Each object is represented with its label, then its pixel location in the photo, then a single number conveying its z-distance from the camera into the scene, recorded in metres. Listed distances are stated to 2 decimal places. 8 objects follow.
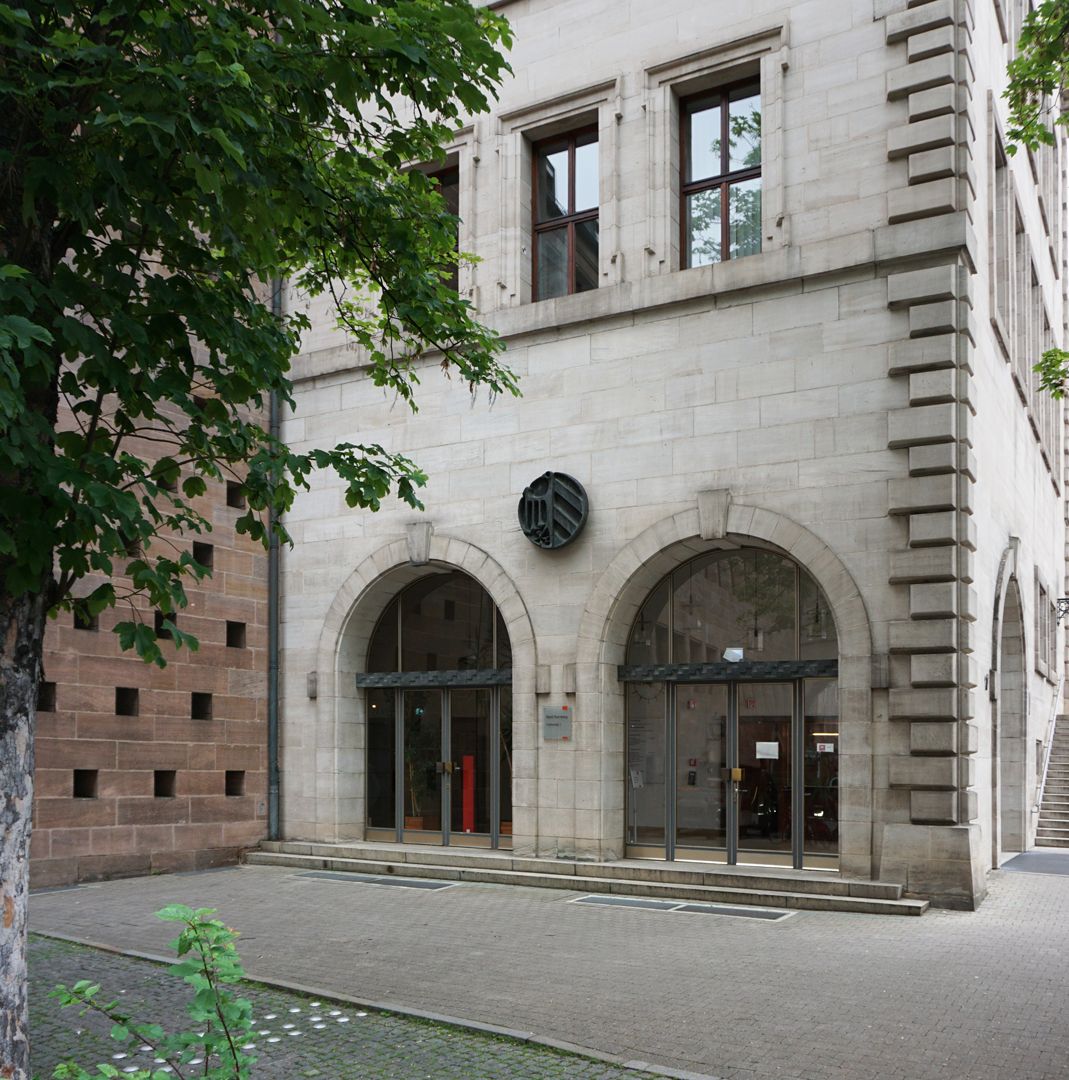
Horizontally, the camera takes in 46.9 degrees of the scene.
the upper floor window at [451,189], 19.61
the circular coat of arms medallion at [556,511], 16.97
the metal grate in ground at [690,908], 13.91
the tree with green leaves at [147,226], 6.61
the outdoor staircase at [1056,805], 21.33
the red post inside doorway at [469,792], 18.59
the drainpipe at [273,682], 19.50
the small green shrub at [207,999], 5.05
